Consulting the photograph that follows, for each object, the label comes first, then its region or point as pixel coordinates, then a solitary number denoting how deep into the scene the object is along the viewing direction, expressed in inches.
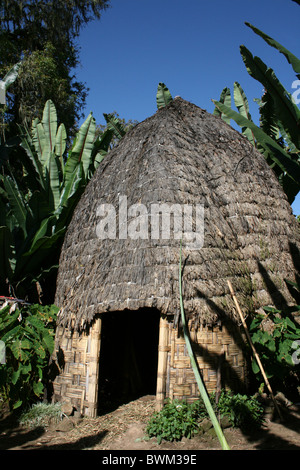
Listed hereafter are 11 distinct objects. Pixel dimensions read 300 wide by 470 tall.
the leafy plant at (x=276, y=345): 197.6
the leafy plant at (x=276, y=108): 165.1
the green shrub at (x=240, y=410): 184.9
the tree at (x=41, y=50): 595.5
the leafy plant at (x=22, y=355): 201.3
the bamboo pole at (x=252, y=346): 191.0
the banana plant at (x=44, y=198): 308.3
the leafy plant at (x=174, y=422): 175.5
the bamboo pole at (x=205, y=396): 60.1
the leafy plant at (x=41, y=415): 203.3
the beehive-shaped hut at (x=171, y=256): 199.9
